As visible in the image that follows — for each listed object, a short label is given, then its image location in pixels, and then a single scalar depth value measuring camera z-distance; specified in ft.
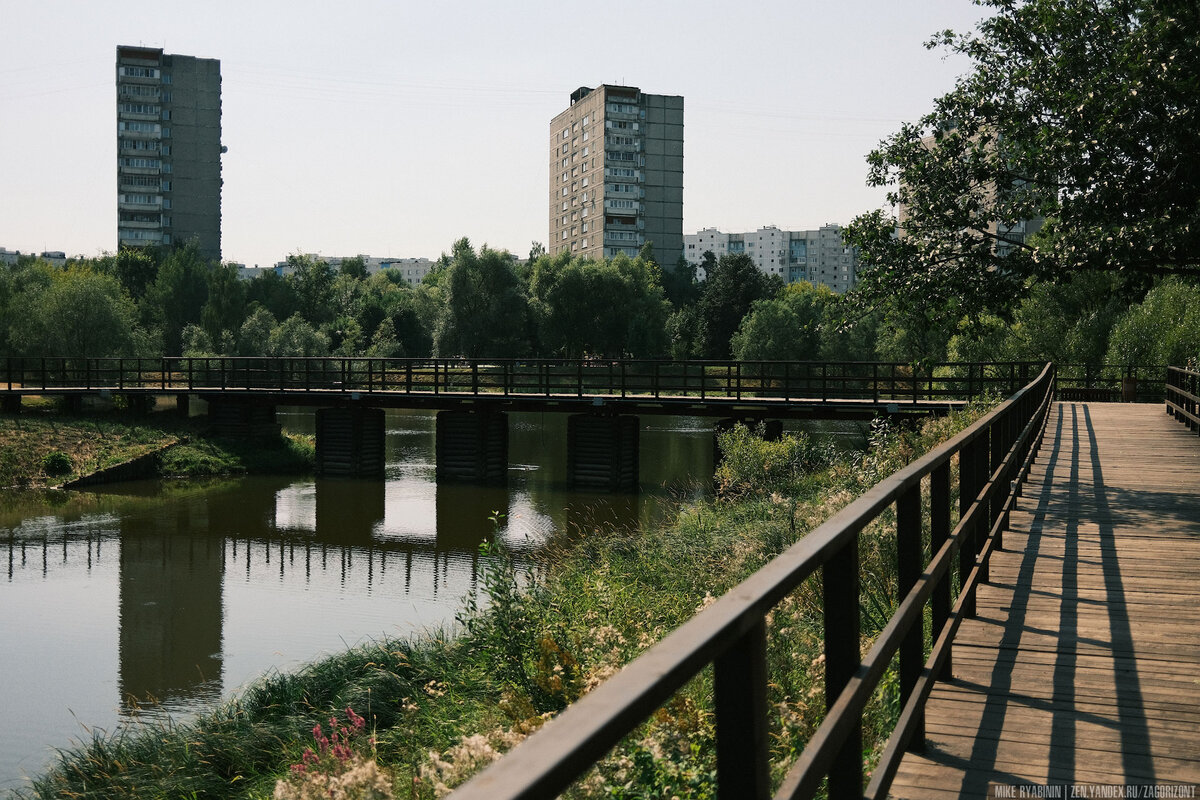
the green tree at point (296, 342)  241.55
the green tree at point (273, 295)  302.45
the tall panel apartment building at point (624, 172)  369.50
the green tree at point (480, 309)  221.46
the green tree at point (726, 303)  264.52
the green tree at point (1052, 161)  44.09
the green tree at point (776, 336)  229.66
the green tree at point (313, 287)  327.26
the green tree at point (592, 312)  236.43
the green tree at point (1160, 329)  104.83
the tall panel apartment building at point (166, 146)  362.53
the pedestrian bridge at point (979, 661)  4.90
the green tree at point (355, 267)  453.74
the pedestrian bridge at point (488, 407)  102.78
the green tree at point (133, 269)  307.78
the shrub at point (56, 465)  108.47
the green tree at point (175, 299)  275.80
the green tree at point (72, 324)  189.06
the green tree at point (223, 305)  263.49
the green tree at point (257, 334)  244.63
